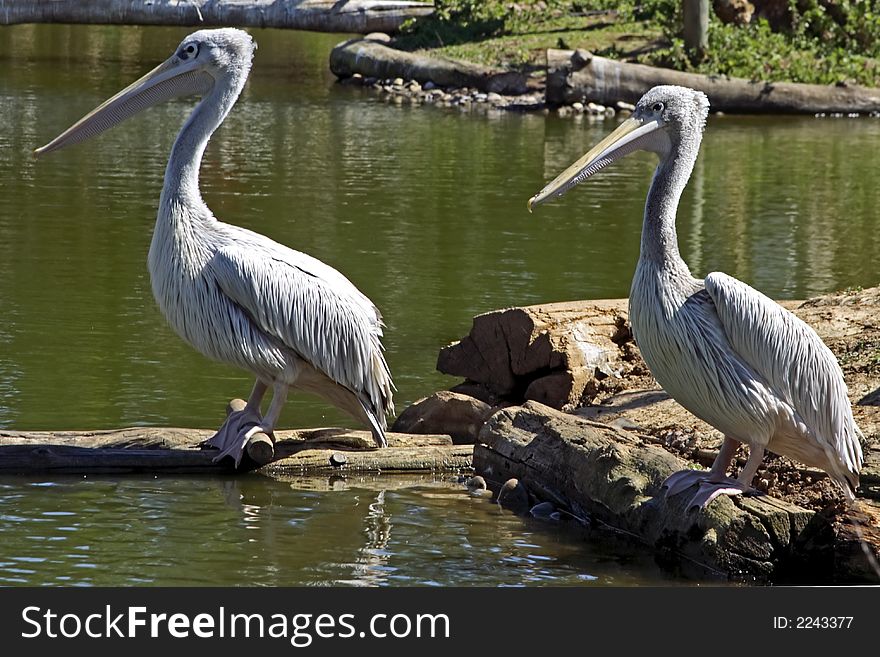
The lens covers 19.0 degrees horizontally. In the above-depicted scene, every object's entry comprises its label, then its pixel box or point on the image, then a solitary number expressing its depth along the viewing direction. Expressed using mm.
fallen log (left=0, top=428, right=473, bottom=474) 11124
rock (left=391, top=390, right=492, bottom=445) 12444
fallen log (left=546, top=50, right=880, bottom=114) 38886
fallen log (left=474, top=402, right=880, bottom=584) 9249
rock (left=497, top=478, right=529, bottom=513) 11034
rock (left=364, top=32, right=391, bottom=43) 47655
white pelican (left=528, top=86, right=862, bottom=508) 9444
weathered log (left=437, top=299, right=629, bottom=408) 13103
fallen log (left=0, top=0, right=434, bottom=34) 51191
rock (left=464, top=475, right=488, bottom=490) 11492
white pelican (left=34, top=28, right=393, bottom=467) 11326
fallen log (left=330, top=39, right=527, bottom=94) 41580
